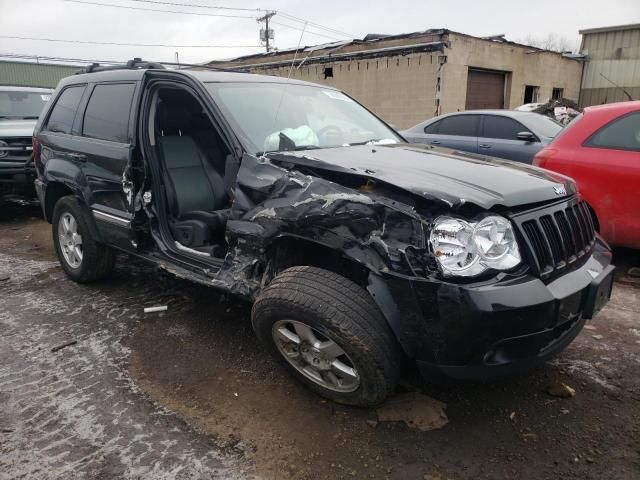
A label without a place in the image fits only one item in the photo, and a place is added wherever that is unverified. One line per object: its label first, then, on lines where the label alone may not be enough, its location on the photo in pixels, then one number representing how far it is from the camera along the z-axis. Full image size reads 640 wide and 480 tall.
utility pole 34.22
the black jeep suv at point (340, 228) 2.07
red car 4.20
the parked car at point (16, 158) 6.73
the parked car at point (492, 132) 7.03
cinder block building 13.52
